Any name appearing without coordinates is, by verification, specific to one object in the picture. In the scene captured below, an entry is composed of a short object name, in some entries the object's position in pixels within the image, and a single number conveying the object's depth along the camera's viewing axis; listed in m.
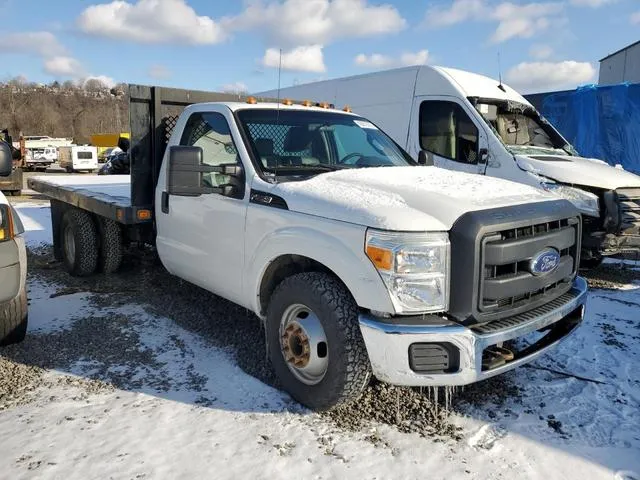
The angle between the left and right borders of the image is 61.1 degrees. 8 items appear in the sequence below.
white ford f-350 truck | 2.90
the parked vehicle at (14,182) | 16.27
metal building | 17.23
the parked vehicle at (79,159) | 33.12
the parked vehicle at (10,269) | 3.67
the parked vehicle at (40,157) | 36.19
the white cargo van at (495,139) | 6.26
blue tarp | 11.55
